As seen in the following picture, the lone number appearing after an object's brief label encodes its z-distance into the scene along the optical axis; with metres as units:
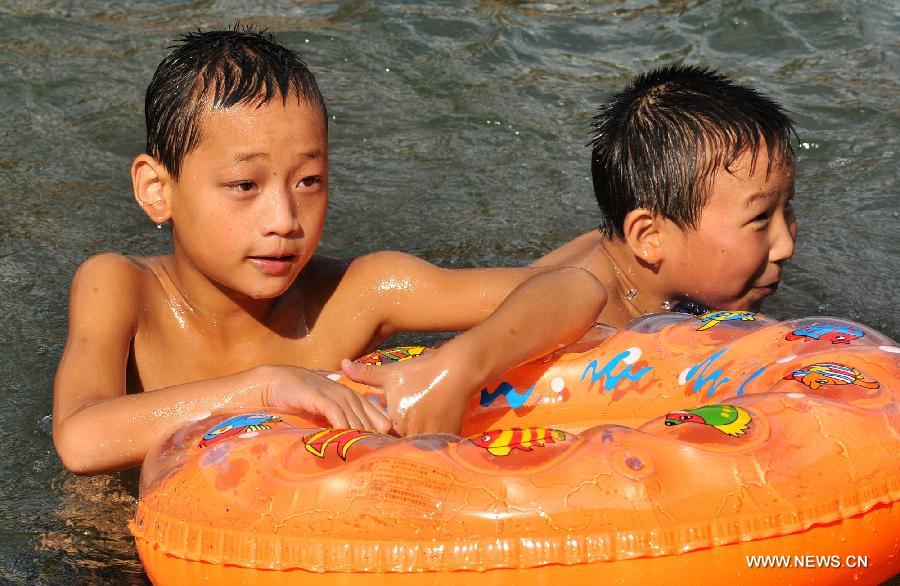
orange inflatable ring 4.98
